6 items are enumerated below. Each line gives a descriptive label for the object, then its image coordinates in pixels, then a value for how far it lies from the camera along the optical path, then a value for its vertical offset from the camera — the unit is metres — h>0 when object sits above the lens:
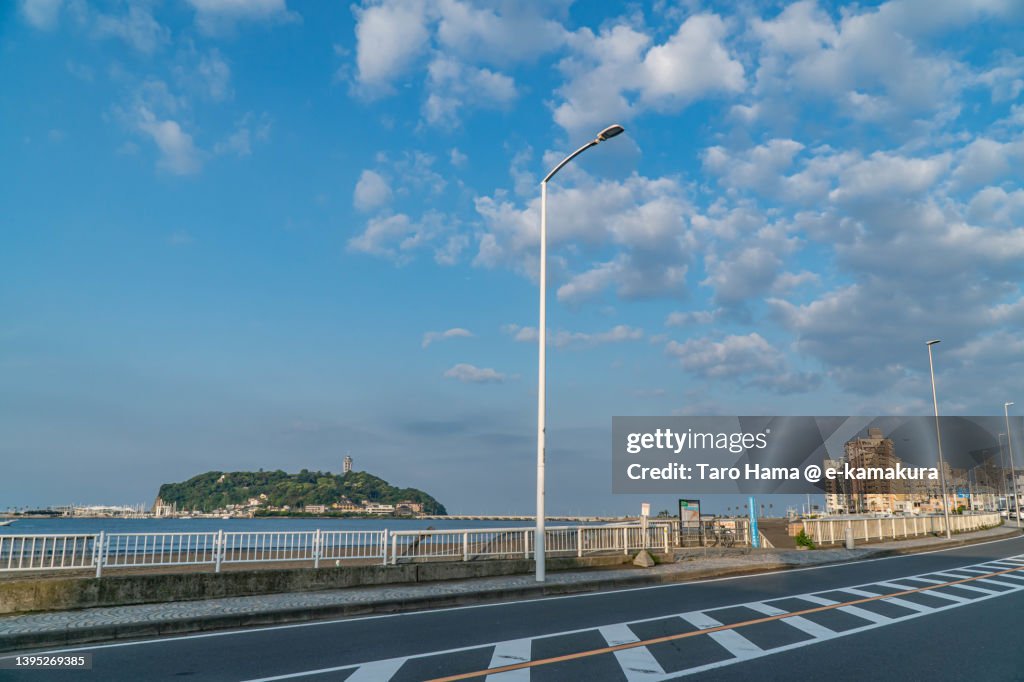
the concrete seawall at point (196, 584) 12.05 -2.48
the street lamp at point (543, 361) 17.05 +2.87
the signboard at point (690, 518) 30.98 -2.53
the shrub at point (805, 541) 31.47 -3.67
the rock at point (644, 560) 21.52 -3.09
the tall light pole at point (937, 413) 41.79 +3.16
